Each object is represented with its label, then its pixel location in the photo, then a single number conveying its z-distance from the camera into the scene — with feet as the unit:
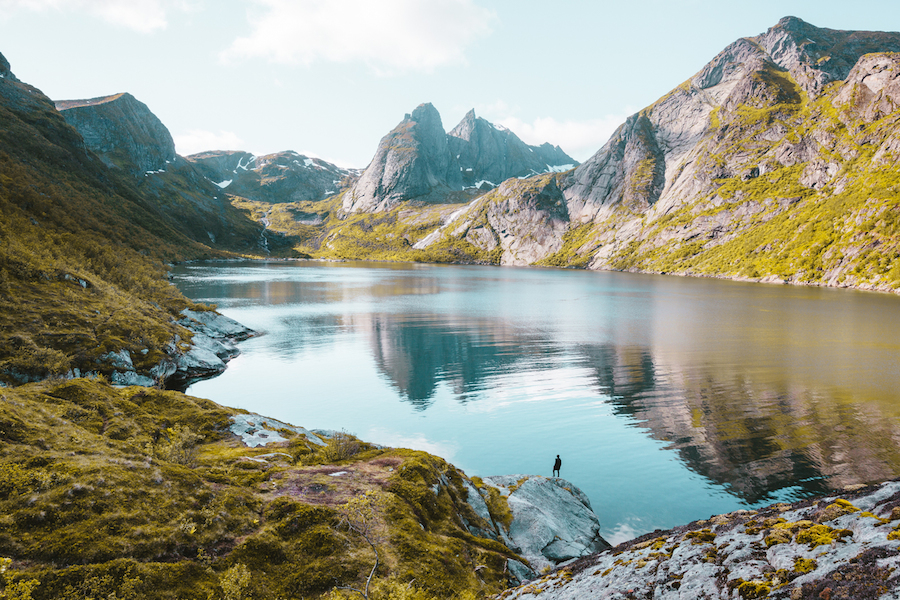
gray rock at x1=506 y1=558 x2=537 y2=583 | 52.06
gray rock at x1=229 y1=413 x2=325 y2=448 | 78.41
